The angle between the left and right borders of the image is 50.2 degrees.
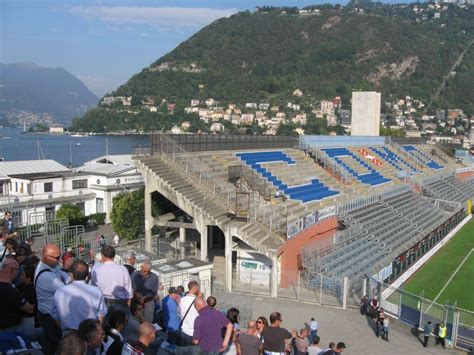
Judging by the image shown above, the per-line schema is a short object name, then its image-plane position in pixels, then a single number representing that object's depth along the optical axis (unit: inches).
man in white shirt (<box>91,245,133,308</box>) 260.2
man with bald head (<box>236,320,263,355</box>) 268.5
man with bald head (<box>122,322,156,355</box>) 203.8
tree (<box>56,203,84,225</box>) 1037.2
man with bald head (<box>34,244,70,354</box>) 225.3
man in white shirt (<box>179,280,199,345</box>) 274.4
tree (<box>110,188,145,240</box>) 926.4
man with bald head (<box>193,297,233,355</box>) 253.4
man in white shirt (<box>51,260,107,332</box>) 209.3
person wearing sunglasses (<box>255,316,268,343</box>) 303.7
